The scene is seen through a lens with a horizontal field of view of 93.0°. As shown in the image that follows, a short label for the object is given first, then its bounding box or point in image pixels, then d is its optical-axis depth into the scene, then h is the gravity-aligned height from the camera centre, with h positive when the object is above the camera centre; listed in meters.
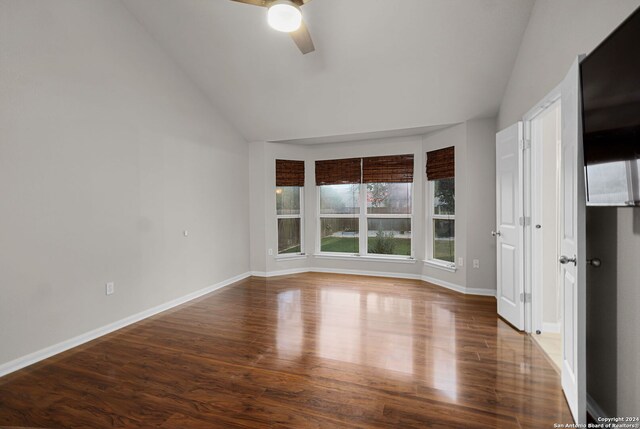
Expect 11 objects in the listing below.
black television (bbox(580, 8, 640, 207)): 1.22 +0.41
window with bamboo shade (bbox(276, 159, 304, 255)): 5.43 +0.13
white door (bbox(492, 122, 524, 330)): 3.00 -0.16
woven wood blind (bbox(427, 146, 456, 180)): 4.39 +0.70
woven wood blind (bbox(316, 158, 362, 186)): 5.34 +0.73
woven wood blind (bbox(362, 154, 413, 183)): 5.04 +0.71
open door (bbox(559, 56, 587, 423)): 1.65 -0.27
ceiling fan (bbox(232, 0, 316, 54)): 2.00 +1.34
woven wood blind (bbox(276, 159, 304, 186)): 5.38 +0.72
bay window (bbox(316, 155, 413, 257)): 5.14 +0.10
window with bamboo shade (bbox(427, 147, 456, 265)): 4.49 +0.08
